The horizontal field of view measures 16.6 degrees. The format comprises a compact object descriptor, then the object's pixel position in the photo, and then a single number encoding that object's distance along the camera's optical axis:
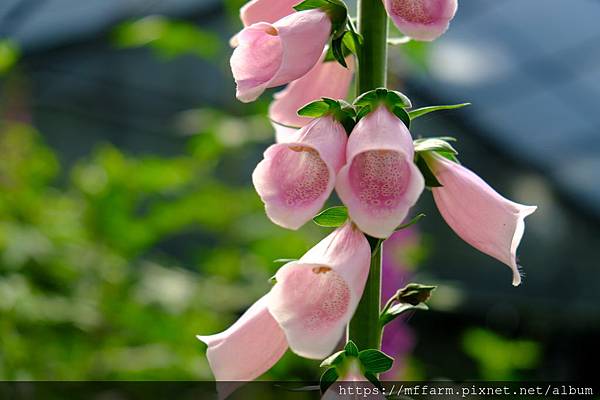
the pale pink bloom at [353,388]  0.65
